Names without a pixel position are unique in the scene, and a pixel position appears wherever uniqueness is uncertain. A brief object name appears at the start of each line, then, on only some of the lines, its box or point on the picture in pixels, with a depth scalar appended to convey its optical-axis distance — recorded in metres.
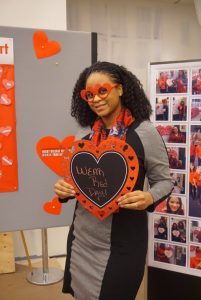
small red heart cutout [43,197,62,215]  1.90
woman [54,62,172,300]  1.12
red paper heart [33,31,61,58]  1.77
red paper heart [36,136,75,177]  1.85
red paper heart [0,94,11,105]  1.76
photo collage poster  1.79
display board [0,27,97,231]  1.78
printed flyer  1.73
